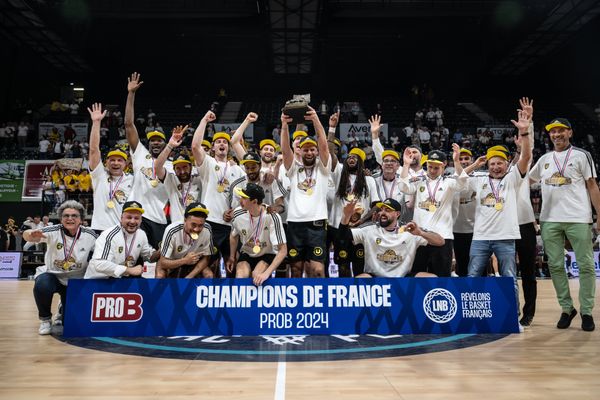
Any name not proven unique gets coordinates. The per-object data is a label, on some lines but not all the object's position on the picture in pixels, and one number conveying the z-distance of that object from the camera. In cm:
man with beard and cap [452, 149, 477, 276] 629
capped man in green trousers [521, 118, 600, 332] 566
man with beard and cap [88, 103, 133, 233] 632
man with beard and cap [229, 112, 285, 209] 635
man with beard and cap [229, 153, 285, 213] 634
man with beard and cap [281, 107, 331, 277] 584
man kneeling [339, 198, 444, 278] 578
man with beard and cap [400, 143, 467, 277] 593
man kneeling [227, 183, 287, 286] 562
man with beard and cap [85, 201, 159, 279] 529
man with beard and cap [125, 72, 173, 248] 636
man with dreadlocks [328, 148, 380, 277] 624
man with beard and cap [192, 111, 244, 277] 616
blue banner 524
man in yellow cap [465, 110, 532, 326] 571
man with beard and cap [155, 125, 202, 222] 631
